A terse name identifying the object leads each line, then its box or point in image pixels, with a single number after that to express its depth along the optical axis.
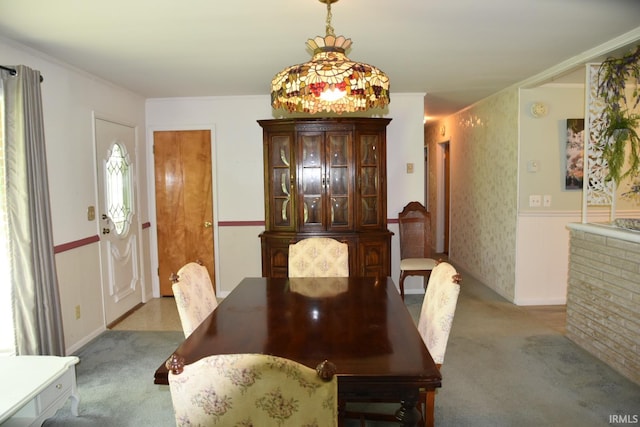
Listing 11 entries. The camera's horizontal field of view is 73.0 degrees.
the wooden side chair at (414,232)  4.78
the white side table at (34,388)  2.09
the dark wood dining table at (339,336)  1.49
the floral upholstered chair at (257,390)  1.10
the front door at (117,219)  3.94
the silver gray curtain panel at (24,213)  2.66
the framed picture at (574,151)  4.36
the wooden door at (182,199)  4.90
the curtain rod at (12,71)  2.63
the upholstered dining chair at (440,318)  2.00
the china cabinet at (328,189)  4.43
